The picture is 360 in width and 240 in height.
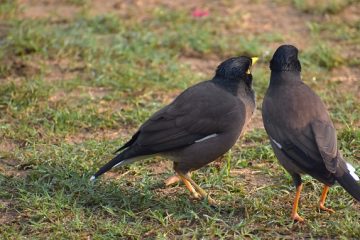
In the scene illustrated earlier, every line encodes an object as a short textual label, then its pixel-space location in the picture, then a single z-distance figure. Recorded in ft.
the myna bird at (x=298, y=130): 36.11
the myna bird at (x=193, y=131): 40.57
